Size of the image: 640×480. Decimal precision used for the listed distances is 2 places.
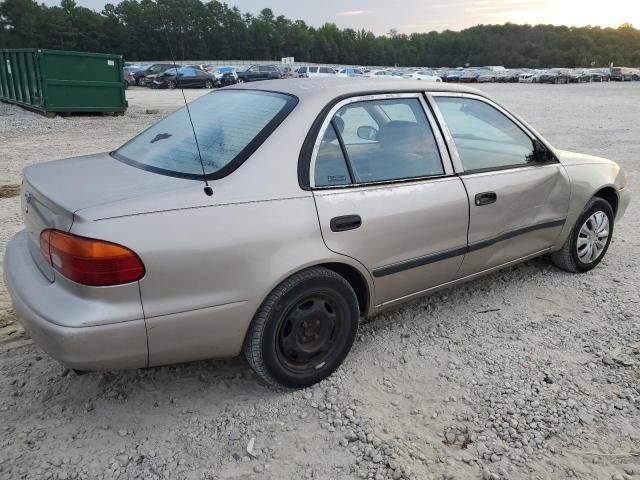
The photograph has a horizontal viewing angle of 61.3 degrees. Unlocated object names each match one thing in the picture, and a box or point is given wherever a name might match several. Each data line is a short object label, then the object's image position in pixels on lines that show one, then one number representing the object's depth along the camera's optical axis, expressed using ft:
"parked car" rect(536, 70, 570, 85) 193.16
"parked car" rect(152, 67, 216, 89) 113.70
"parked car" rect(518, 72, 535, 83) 202.39
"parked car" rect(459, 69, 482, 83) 202.69
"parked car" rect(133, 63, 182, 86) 123.75
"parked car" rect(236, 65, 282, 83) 133.69
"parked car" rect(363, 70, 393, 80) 153.88
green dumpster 49.21
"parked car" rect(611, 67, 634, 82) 219.82
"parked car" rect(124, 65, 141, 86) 124.67
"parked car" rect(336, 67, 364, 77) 152.56
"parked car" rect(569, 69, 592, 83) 197.77
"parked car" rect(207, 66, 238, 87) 120.88
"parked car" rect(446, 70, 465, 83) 192.75
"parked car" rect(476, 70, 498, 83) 207.21
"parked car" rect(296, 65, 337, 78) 145.47
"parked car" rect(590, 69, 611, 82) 213.05
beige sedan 7.48
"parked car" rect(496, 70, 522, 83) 207.21
